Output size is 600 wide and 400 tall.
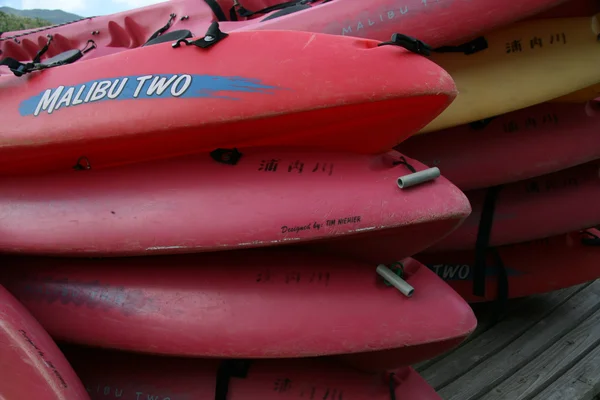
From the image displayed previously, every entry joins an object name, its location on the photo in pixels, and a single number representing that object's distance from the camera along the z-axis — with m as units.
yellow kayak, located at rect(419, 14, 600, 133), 1.51
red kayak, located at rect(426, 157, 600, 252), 1.69
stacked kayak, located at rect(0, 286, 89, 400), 0.92
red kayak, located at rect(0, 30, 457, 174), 1.04
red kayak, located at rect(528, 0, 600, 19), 1.58
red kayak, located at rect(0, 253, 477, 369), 1.08
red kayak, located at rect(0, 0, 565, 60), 1.38
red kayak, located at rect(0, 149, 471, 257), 1.03
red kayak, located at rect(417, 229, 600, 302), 1.79
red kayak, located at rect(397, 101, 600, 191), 1.61
